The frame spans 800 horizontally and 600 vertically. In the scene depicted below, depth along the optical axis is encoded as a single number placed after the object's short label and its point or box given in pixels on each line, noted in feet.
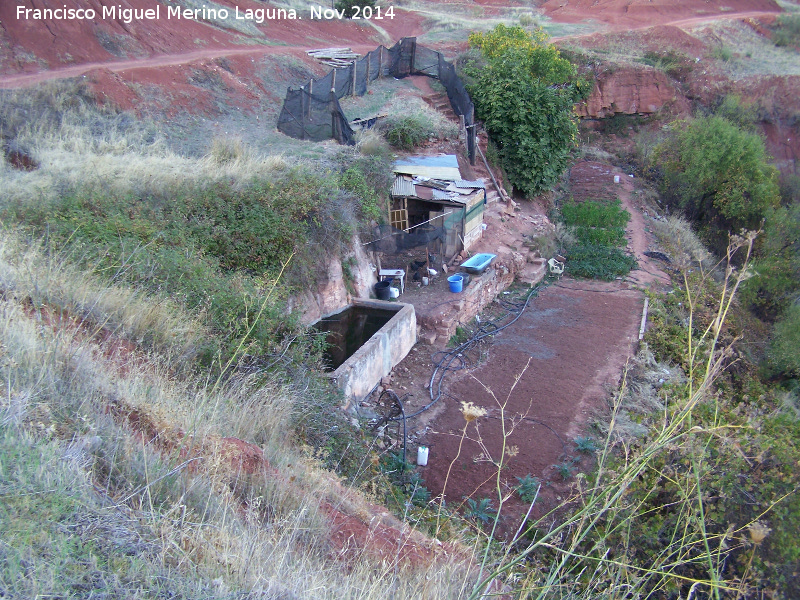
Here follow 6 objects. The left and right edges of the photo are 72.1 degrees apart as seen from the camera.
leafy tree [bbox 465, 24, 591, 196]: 60.80
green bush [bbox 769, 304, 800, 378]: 45.44
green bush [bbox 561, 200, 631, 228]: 58.39
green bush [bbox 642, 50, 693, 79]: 98.37
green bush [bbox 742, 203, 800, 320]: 57.72
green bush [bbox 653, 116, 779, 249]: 63.52
